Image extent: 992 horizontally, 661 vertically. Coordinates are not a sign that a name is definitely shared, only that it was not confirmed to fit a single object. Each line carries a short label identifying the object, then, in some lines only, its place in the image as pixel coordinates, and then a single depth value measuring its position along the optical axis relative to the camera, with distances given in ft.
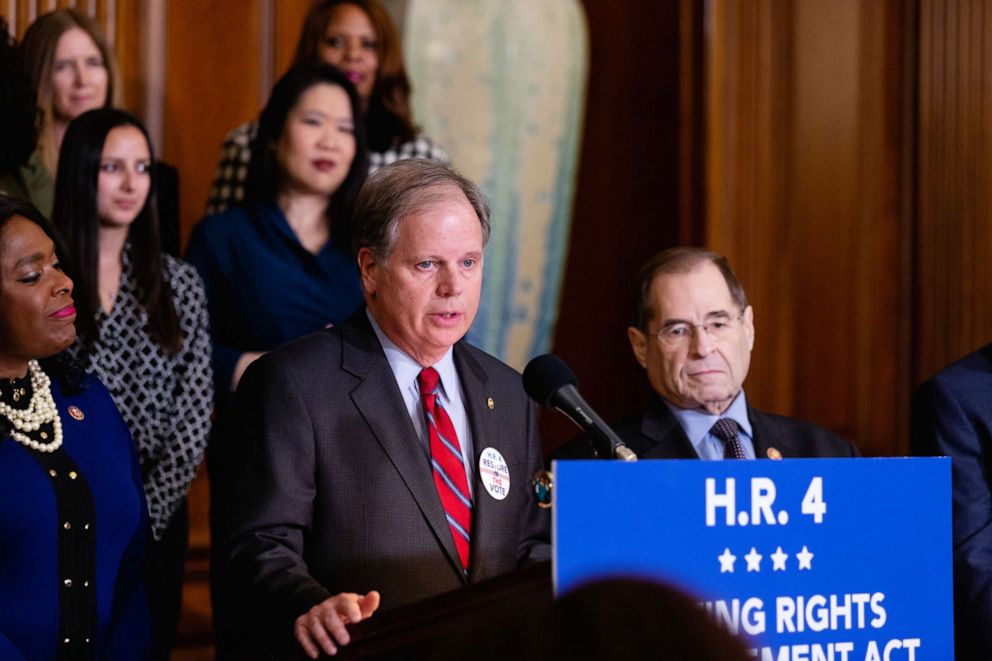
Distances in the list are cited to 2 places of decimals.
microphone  12.82
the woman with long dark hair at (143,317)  21.65
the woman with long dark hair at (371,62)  27.17
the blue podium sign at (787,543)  11.41
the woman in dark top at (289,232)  23.75
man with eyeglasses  19.61
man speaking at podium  15.28
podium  11.49
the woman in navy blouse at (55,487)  15.97
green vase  32.53
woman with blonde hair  25.48
